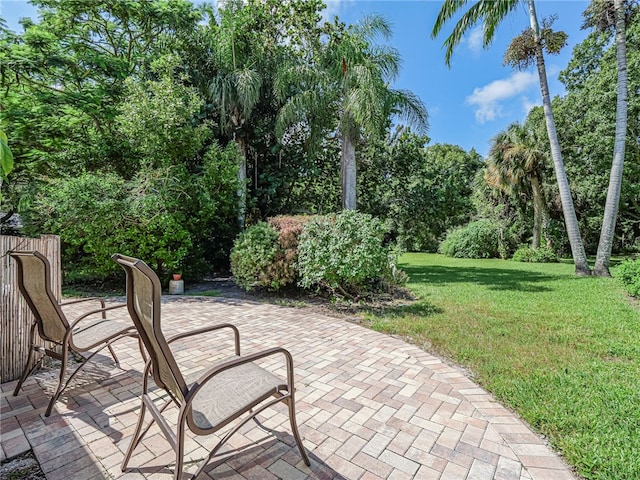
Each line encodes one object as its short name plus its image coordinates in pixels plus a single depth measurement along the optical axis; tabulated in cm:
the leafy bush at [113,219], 695
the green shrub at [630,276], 714
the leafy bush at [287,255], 700
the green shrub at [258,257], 707
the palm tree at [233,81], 951
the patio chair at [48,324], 249
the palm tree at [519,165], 1753
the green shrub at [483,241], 2086
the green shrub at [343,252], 595
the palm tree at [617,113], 1009
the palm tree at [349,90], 886
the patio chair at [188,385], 160
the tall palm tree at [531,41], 1071
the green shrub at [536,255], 1742
